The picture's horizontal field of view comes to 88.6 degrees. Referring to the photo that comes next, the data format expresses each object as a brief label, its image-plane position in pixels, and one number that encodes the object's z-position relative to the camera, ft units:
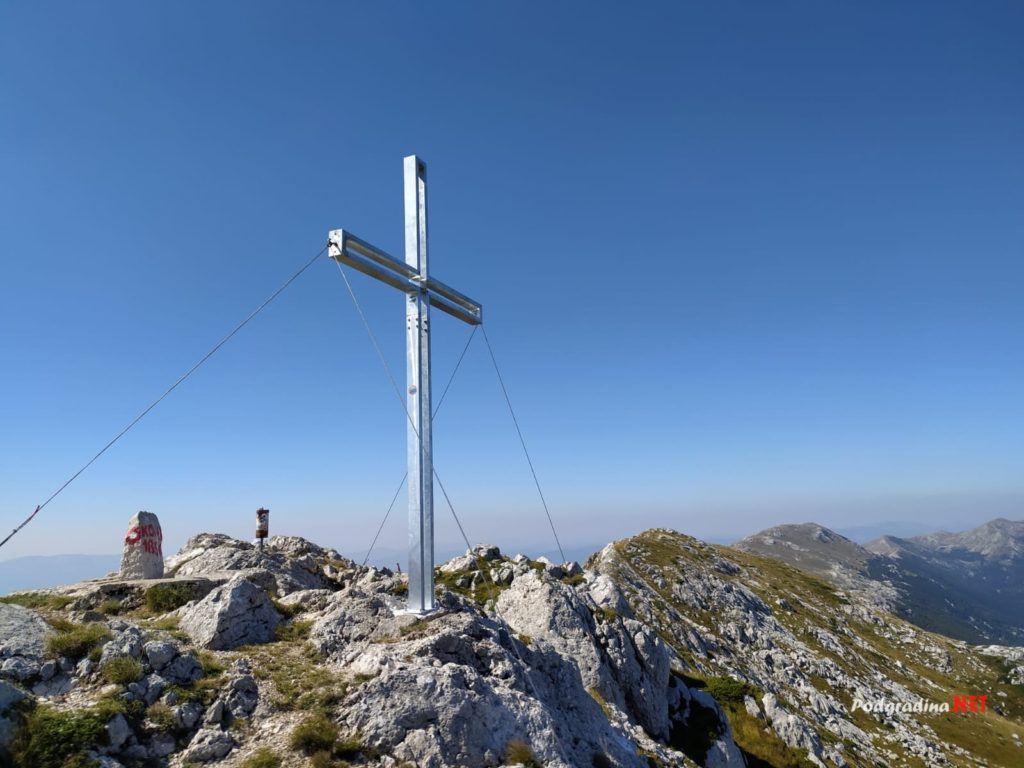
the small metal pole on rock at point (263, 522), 71.51
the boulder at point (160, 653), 32.50
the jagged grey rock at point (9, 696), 26.53
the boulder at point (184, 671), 32.27
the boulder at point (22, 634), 30.83
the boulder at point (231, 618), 39.04
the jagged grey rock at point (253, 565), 56.03
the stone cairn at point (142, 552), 54.29
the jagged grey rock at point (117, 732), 26.66
